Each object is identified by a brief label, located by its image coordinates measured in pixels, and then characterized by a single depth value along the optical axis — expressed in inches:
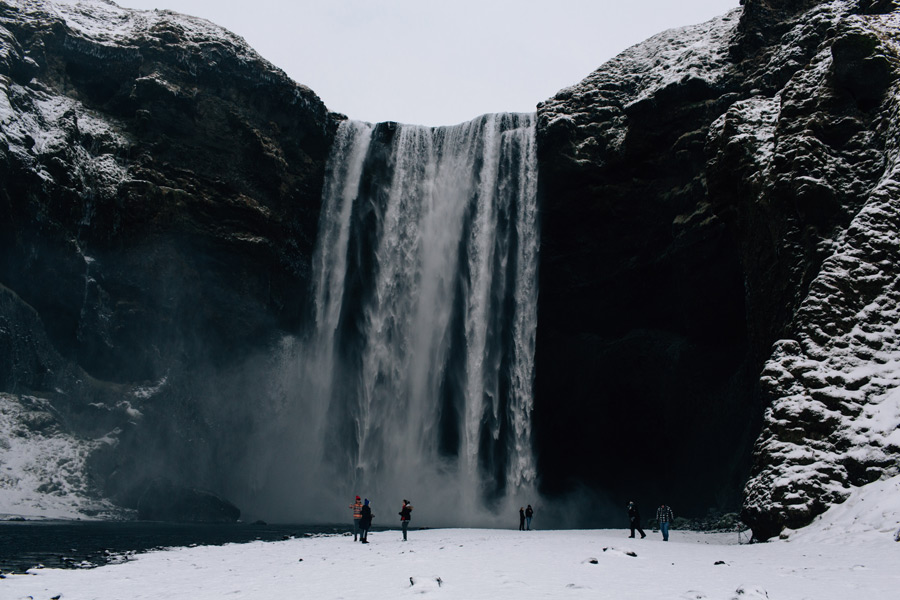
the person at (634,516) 888.9
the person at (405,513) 832.9
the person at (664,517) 834.2
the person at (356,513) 833.5
